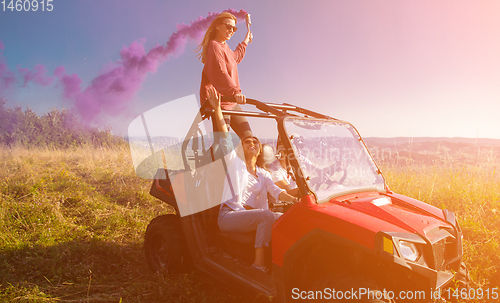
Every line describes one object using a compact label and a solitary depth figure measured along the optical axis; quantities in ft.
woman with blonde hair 11.32
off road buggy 5.94
